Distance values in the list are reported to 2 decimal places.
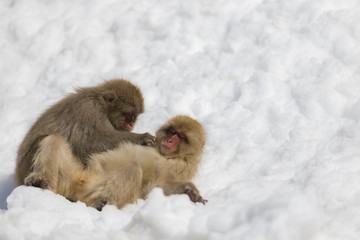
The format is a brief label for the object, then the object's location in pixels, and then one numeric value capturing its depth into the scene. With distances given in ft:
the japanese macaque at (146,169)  31.09
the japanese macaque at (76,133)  31.30
